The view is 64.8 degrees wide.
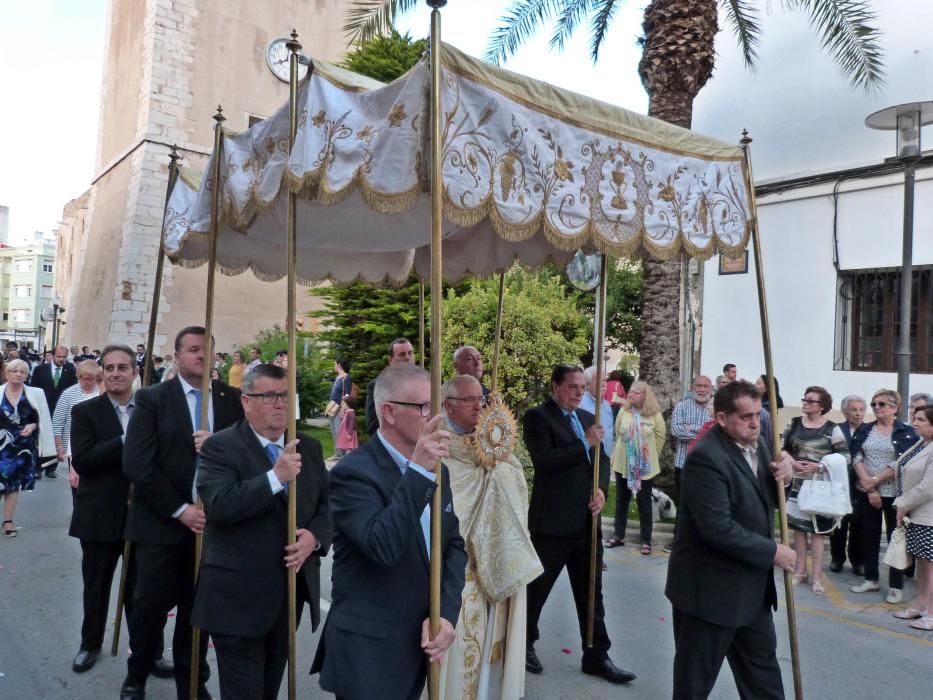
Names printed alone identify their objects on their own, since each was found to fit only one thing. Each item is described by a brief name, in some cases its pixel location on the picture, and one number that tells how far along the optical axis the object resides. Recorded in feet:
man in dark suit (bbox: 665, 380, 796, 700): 11.03
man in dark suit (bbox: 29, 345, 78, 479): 40.68
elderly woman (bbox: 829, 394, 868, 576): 23.61
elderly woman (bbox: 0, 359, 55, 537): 24.41
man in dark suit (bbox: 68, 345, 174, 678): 14.55
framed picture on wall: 46.44
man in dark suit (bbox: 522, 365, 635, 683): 14.88
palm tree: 30.50
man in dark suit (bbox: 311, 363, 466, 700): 8.11
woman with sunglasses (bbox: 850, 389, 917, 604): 21.97
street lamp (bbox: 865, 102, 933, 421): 24.72
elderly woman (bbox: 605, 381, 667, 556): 26.18
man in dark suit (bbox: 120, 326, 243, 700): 12.53
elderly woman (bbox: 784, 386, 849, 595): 21.49
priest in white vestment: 12.65
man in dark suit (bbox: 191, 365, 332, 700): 10.07
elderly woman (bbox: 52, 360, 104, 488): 25.89
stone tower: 81.51
